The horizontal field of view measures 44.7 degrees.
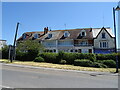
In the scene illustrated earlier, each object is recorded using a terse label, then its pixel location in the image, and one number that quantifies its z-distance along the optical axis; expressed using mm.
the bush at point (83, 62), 23406
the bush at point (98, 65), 22442
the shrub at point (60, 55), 27906
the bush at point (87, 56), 25136
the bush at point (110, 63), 22788
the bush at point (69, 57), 26794
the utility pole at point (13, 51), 27934
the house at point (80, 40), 45281
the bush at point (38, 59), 29081
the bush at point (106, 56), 24478
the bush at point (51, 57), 28325
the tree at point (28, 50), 31856
